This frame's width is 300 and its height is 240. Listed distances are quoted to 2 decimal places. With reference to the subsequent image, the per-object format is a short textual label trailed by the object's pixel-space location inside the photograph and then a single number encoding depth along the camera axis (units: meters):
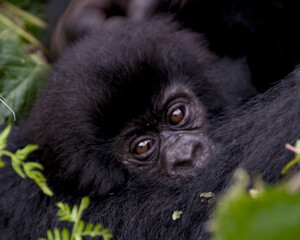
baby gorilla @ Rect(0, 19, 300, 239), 2.74
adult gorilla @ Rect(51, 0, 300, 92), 2.86
